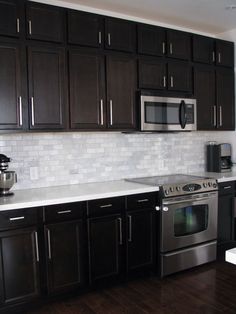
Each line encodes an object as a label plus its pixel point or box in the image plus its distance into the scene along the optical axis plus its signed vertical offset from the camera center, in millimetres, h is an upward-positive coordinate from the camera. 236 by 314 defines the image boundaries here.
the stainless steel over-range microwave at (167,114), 3378 +323
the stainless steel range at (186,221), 3164 -808
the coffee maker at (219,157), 4242 -201
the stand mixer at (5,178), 2682 -264
